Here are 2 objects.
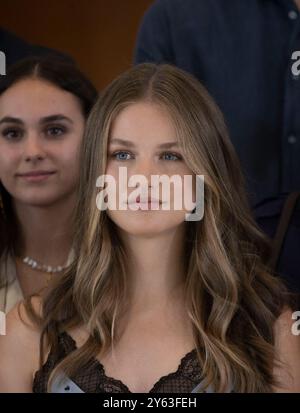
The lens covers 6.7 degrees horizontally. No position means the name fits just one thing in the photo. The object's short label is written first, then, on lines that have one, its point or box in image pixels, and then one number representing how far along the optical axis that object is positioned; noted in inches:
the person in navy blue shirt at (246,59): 134.2
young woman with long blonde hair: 126.4
